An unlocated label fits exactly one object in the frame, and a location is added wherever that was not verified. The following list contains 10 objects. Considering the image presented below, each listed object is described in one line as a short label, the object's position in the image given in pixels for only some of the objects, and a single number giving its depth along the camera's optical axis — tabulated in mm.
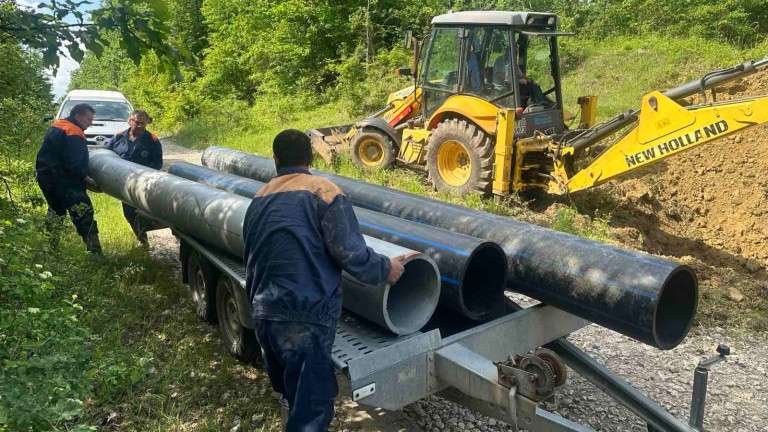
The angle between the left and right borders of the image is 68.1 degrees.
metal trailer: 2570
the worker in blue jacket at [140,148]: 7066
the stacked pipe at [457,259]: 3336
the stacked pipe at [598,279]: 3076
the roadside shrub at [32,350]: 2494
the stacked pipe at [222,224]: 3205
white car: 12945
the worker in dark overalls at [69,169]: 6094
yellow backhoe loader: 6895
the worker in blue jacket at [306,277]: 2803
